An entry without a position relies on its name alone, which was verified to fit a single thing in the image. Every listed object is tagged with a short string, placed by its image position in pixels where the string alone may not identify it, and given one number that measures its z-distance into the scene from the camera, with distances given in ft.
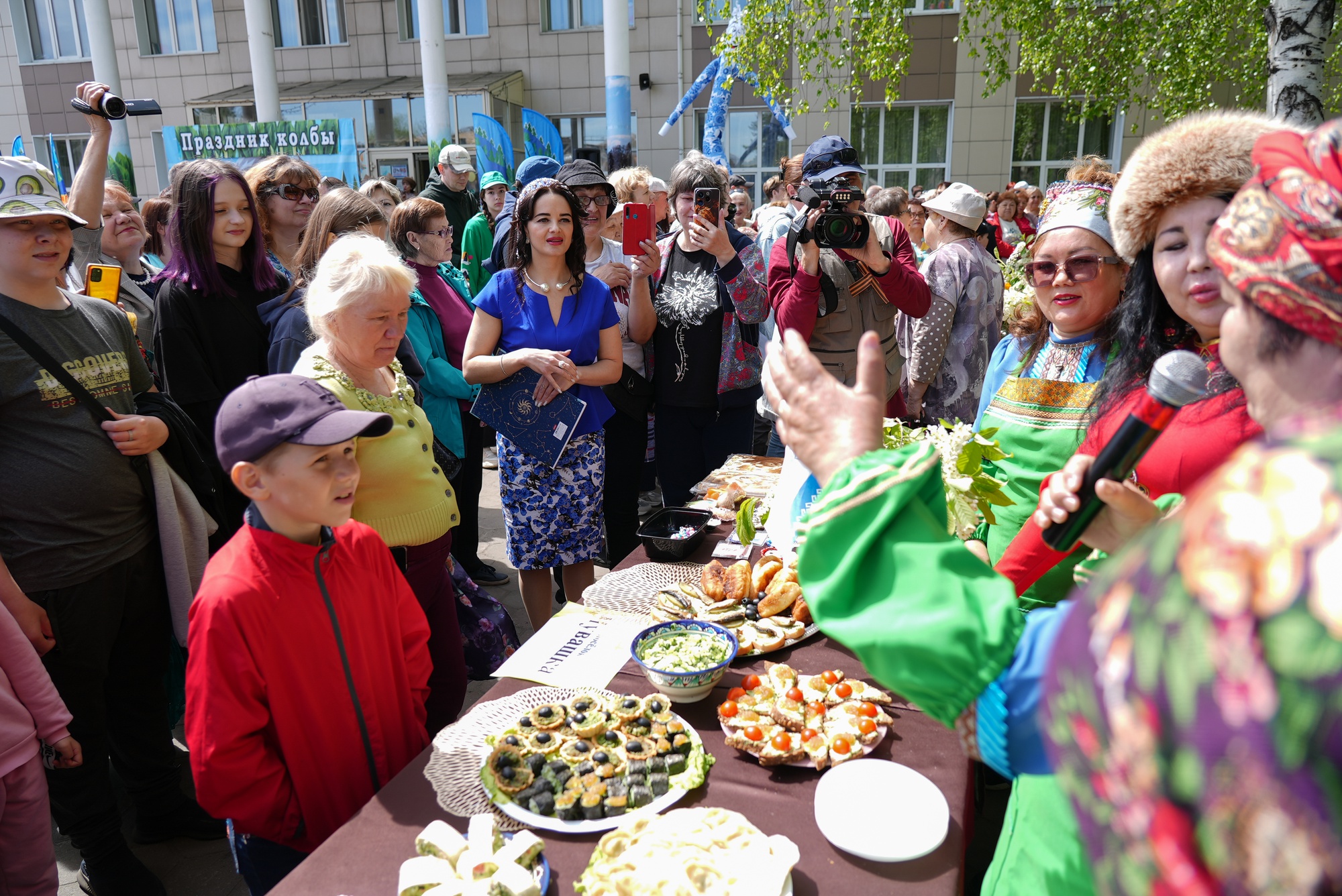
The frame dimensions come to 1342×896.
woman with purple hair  9.87
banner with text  35.04
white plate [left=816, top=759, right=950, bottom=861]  4.58
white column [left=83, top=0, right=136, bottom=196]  54.54
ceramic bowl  6.01
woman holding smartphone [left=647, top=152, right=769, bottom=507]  12.91
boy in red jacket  5.42
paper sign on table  6.59
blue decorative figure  35.32
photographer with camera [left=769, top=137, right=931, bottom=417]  10.73
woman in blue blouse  11.18
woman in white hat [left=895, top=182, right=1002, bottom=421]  14.75
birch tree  26.72
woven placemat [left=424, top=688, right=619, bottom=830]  5.10
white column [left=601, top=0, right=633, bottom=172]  41.07
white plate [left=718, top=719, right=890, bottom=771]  5.38
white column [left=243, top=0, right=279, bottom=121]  51.62
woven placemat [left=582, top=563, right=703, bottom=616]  7.88
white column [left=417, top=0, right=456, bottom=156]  46.01
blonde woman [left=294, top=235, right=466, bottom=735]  7.73
